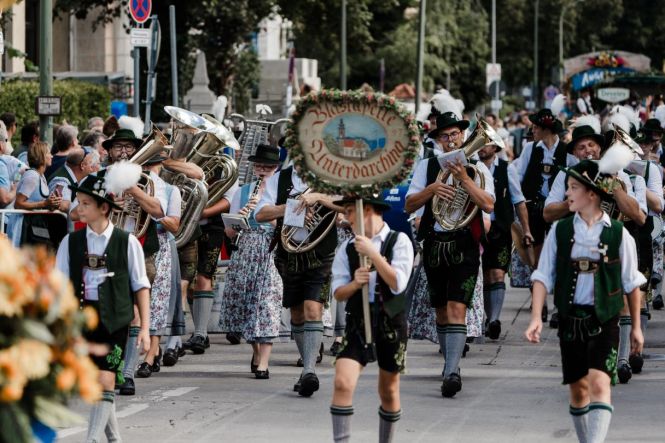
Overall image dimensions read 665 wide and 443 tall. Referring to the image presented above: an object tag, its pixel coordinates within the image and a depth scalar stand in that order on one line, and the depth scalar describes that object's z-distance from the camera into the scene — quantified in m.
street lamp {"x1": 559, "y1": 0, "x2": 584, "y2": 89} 73.94
